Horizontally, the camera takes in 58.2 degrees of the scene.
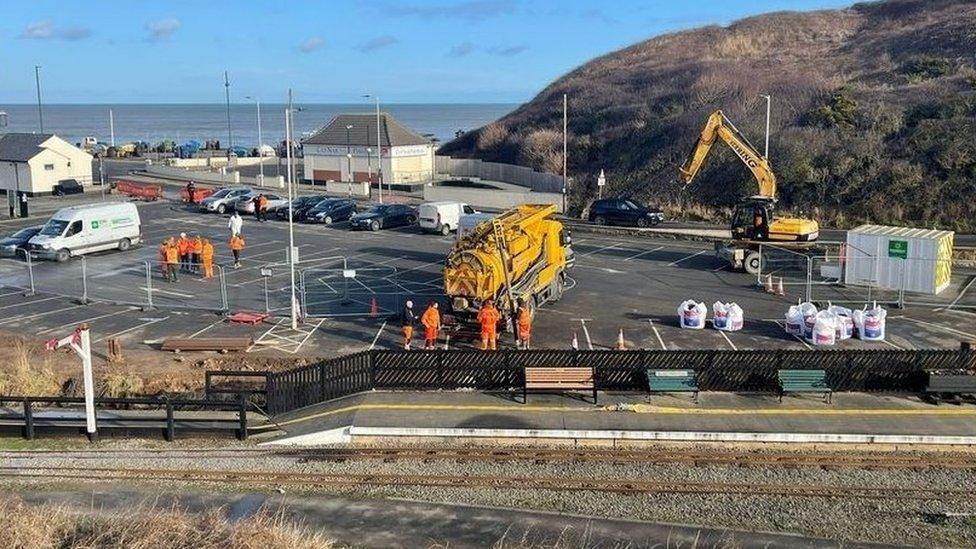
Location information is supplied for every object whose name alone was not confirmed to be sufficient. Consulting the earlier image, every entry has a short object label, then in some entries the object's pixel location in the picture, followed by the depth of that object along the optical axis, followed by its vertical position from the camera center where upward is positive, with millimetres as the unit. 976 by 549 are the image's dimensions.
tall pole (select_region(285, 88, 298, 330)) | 25334 -2608
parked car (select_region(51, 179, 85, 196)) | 58250 -1118
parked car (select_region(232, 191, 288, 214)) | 48625 -1898
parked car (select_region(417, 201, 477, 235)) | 42562 -2351
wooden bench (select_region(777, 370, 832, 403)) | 19328 -4794
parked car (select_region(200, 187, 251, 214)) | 49719 -1811
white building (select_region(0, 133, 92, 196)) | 57000 +520
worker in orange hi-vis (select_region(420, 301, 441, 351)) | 22609 -4004
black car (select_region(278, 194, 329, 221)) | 47250 -2085
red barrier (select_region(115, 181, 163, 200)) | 56219 -1304
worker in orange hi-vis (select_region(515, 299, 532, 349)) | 22875 -4172
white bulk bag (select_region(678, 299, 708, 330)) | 25438 -4359
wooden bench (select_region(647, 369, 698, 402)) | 19469 -4806
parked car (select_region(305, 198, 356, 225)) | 46406 -2327
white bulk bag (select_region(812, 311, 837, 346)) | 23500 -4474
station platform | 17781 -5352
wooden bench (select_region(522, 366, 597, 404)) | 19609 -4751
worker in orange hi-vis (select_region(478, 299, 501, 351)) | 22719 -4059
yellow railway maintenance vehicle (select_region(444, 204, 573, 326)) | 23531 -2770
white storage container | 29344 -3251
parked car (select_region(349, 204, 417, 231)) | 44219 -2536
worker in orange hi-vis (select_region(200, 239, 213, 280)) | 32688 -3329
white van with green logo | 36000 -2561
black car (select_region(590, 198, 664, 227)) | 44844 -2473
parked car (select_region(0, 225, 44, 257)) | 36594 -3039
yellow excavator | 33656 -2601
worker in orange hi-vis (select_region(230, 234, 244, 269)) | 34000 -2944
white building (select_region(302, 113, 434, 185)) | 62125 +1108
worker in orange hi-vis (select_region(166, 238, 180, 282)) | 32241 -3335
